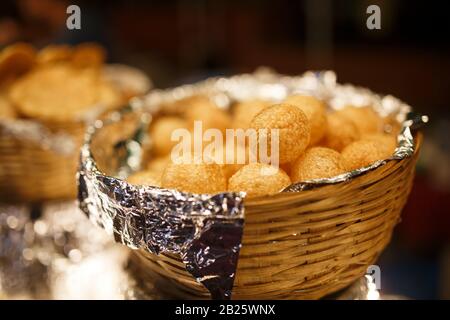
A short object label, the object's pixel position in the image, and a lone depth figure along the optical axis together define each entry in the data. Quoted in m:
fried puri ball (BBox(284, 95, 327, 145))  0.95
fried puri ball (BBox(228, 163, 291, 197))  0.80
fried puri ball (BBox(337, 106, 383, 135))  1.11
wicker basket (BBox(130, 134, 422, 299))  0.74
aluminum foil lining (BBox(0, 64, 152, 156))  1.25
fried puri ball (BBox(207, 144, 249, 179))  0.91
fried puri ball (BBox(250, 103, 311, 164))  0.85
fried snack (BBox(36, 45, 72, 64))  1.50
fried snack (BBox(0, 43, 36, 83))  1.36
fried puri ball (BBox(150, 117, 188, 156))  1.20
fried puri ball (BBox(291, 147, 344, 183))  0.84
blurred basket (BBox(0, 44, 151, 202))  1.27
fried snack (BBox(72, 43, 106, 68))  1.55
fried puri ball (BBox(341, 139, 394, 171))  0.90
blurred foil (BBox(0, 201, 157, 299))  1.02
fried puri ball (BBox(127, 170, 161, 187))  0.93
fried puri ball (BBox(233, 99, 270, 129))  1.06
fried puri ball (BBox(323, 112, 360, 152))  0.99
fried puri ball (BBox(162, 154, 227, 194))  0.83
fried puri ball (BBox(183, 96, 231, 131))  1.15
